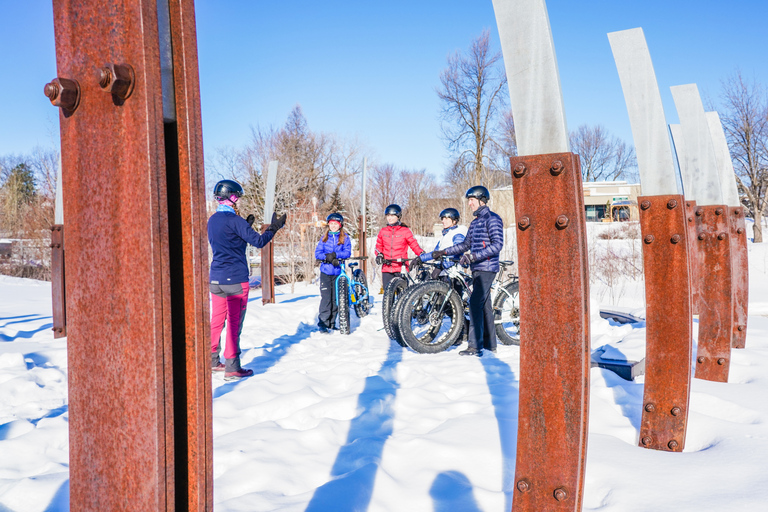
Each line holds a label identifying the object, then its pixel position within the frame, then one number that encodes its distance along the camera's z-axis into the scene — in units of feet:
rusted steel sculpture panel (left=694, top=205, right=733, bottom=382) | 12.24
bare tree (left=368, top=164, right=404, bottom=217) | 142.59
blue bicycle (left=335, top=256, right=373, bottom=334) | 24.67
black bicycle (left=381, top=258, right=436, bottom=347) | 21.26
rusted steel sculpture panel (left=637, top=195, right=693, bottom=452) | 8.22
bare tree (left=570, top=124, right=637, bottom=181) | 177.58
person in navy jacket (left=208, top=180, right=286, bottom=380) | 17.26
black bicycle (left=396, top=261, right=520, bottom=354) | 20.35
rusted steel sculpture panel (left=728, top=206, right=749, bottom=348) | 16.08
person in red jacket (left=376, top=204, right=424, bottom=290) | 27.66
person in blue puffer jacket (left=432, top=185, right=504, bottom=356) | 19.70
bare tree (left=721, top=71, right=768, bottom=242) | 78.95
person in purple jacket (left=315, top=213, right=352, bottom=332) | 25.31
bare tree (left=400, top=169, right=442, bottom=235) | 118.79
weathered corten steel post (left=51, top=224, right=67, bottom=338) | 19.53
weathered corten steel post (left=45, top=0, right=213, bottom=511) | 2.75
